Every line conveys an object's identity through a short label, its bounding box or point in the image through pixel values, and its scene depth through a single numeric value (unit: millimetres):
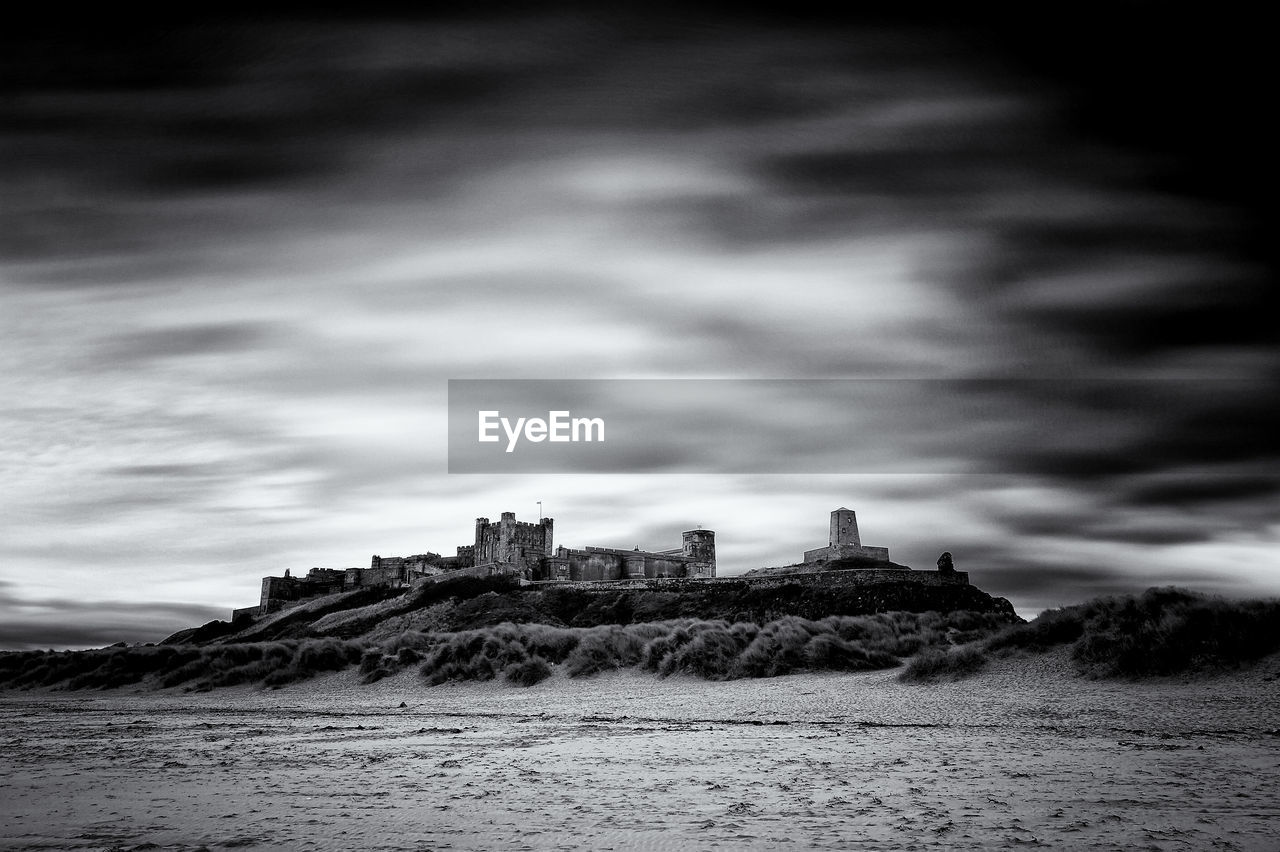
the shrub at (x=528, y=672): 17469
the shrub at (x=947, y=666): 13117
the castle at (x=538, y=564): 57625
